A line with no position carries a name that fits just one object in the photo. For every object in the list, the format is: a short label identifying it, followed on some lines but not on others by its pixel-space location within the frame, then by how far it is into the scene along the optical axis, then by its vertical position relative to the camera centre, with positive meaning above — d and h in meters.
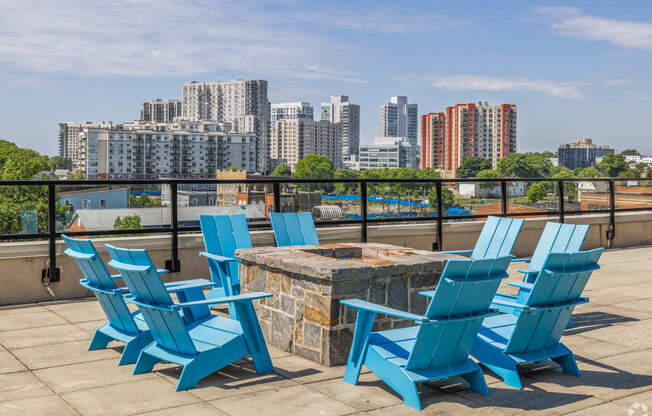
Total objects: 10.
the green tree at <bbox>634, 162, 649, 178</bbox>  176.06 +3.36
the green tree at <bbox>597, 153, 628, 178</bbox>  195.55 +4.16
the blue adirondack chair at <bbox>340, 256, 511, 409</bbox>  4.37 -1.01
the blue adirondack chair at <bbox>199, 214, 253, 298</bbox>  6.89 -0.65
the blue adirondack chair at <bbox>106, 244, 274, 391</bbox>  4.76 -1.10
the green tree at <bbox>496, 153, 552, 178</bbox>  192.56 +1.98
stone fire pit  5.45 -0.87
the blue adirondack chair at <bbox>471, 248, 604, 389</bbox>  4.93 -1.02
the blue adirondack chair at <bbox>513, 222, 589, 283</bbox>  6.47 -0.56
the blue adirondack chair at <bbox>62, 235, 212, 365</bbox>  5.39 -0.93
